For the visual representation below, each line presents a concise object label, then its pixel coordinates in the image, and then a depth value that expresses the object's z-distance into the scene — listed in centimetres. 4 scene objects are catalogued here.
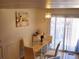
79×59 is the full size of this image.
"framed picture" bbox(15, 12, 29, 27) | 253
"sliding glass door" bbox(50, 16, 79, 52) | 328
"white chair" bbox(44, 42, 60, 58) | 245
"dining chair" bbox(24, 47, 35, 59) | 218
